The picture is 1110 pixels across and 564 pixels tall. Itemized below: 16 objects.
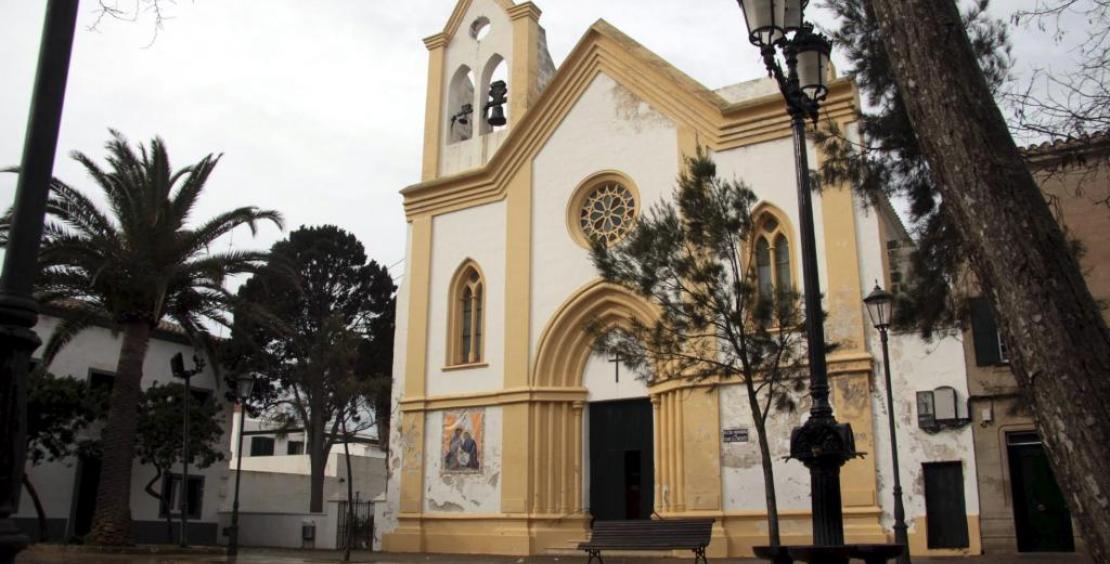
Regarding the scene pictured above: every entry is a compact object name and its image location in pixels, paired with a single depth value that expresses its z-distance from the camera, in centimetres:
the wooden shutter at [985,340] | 1641
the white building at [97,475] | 2377
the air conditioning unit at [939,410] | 1647
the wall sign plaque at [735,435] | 1853
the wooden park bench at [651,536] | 1484
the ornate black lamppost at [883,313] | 1359
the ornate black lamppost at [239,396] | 1938
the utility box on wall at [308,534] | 2834
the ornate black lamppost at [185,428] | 2070
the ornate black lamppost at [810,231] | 766
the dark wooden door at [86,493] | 2448
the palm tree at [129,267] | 1941
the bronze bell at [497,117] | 2472
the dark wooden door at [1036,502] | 1558
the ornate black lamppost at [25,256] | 414
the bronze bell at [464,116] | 2625
